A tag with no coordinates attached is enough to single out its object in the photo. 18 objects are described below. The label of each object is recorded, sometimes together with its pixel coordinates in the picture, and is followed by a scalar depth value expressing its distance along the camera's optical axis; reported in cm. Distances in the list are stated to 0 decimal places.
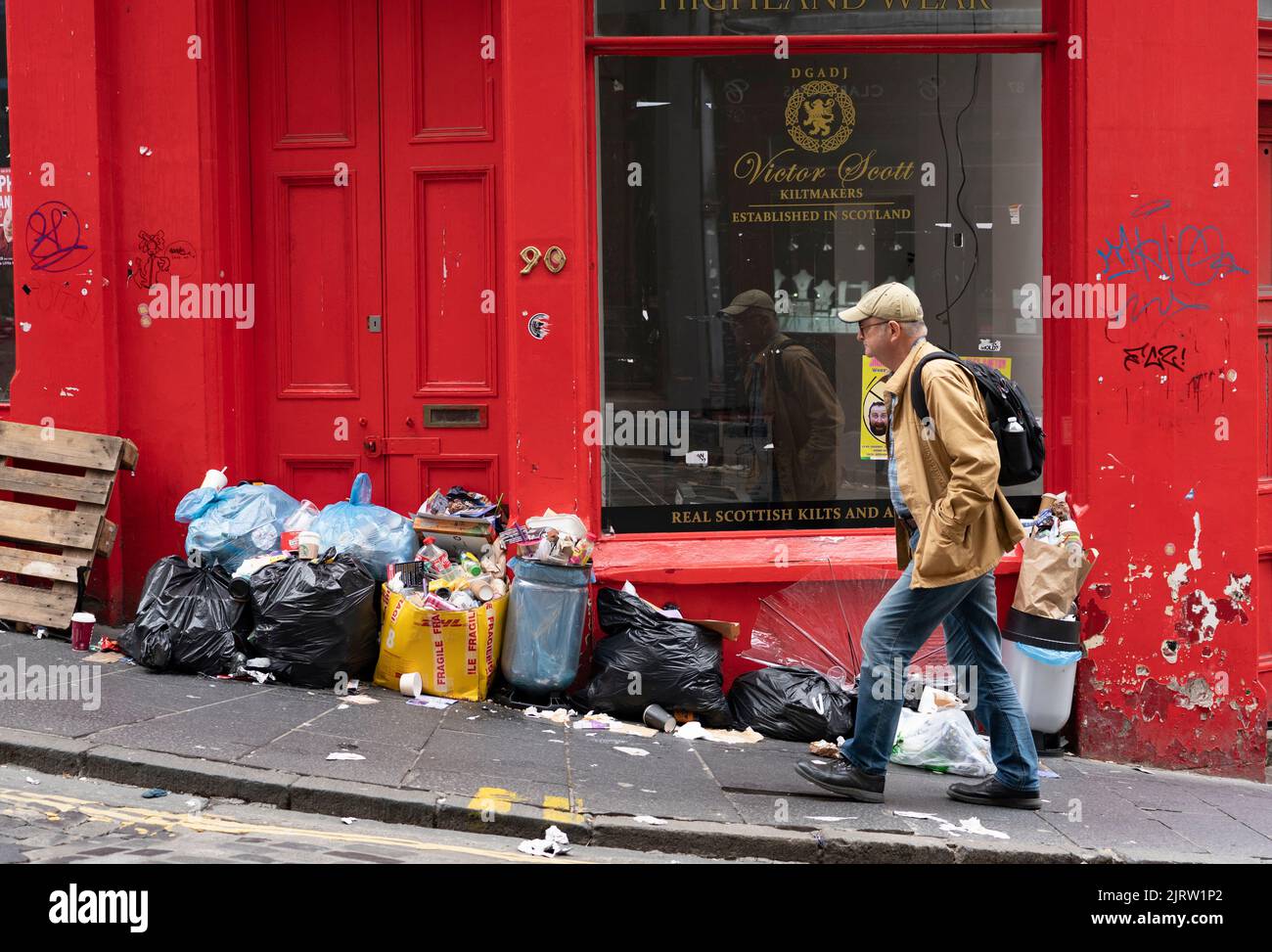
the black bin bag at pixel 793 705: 644
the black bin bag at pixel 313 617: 645
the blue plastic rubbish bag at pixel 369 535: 682
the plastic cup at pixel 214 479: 706
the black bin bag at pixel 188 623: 654
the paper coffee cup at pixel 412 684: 643
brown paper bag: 655
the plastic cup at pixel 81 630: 691
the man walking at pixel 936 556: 506
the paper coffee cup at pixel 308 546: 664
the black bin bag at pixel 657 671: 643
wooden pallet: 707
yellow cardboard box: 641
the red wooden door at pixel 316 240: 733
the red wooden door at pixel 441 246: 725
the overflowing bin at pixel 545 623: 643
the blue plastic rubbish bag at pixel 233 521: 687
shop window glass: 706
